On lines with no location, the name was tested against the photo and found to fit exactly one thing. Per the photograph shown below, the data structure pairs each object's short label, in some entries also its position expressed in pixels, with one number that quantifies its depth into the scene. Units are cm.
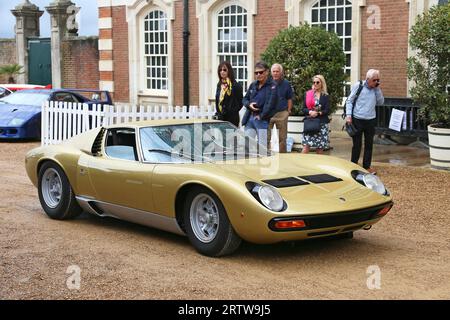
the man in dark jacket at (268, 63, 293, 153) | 1134
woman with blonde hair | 1153
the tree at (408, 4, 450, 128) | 1158
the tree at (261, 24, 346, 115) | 1399
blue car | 1678
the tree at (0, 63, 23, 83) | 2995
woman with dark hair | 1130
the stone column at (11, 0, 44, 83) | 3053
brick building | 1608
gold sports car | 602
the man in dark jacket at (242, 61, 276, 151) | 1099
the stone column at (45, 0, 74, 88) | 2695
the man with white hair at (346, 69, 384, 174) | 1084
